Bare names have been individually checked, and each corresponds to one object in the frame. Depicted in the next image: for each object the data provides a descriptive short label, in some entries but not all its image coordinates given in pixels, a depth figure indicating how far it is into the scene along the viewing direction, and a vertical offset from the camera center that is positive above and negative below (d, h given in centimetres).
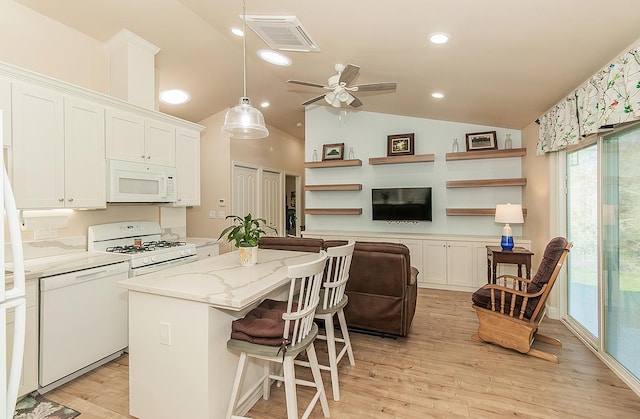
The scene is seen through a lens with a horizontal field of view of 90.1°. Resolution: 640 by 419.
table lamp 377 -13
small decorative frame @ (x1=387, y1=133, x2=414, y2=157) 532 +107
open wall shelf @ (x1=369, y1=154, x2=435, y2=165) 513 +81
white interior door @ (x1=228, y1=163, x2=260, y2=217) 564 +35
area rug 205 -132
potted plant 232 -22
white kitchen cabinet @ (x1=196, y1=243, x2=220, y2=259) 392 -52
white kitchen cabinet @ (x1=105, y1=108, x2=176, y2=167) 307 +75
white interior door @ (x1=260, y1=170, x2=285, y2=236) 657 +22
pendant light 254 +72
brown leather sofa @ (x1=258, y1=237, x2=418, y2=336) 290 -75
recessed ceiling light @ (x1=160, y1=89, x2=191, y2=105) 448 +162
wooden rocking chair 272 -92
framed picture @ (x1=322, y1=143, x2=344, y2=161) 582 +105
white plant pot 235 -34
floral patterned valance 201 +79
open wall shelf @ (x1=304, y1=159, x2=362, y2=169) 560 +81
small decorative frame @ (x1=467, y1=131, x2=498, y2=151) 488 +103
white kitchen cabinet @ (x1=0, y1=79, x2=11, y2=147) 224 +74
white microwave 307 +29
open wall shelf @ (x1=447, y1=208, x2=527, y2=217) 482 -5
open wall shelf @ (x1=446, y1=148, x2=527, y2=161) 464 +80
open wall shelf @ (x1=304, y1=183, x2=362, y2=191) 560 +39
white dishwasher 225 -86
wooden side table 364 -59
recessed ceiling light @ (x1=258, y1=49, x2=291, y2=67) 364 +179
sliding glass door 237 -33
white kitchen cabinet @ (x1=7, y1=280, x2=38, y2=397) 213 -92
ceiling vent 251 +151
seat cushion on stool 170 -65
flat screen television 515 +7
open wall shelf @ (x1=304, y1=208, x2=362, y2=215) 561 -5
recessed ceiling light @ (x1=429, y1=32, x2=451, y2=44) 241 +131
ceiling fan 303 +125
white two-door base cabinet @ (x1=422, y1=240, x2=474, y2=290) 475 -85
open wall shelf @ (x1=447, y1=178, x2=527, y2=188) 459 +37
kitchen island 173 -74
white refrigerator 101 -32
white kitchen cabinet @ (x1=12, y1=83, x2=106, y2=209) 238 +49
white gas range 301 -38
